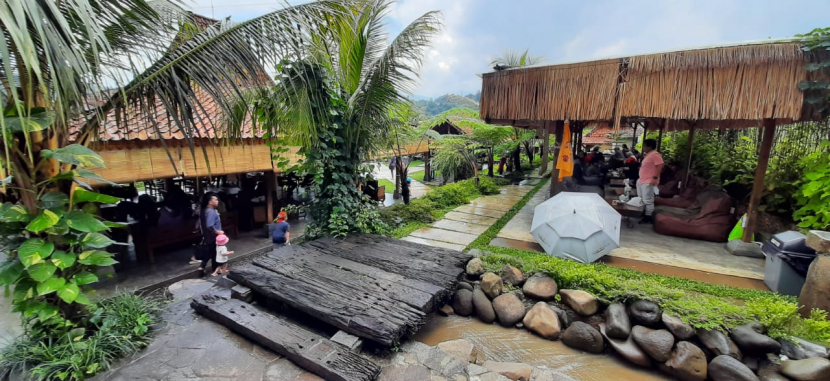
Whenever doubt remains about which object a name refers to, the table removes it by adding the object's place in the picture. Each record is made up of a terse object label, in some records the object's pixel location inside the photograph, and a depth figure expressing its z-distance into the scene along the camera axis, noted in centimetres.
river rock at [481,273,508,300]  427
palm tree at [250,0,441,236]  444
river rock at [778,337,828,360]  299
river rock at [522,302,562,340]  389
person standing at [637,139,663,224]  638
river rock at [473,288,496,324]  418
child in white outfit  597
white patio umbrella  459
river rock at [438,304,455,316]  433
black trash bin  374
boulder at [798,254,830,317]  323
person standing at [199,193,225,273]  596
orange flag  635
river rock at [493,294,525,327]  408
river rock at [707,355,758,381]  303
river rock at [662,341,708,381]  322
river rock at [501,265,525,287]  437
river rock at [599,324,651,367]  347
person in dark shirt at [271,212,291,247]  584
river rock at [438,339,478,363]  337
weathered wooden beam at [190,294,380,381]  269
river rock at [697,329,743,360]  322
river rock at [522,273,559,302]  413
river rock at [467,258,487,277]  454
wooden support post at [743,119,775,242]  466
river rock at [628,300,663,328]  354
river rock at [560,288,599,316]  387
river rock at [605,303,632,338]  360
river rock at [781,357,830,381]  280
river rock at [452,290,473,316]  430
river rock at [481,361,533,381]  311
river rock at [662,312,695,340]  337
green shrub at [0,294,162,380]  253
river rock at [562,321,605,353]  369
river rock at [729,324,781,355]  313
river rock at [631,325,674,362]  335
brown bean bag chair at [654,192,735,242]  548
